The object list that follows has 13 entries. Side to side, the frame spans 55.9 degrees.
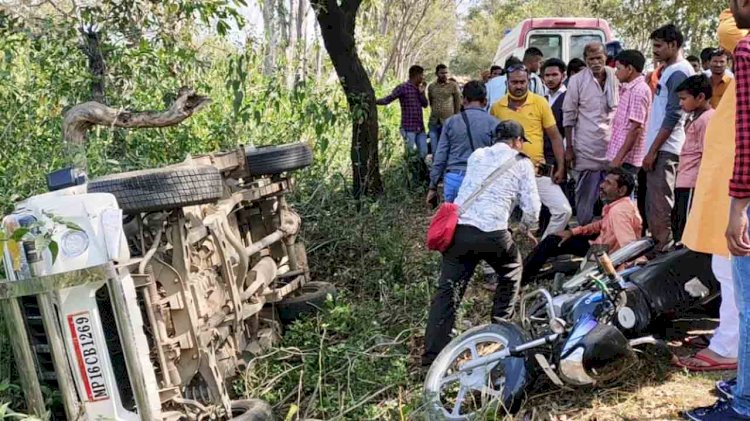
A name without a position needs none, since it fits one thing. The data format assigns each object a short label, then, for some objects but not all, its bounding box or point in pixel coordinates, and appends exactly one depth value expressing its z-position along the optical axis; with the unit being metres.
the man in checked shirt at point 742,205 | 2.65
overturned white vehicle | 3.04
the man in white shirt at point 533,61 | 7.75
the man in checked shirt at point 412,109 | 9.62
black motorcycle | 3.38
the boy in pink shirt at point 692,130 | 4.57
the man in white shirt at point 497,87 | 7.87
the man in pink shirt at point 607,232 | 4.54
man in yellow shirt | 5.47
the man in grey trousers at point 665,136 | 5.04
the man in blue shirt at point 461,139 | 5.03
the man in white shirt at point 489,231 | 4.04
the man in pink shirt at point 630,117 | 5.30
